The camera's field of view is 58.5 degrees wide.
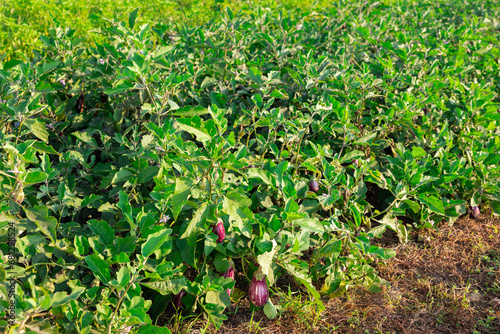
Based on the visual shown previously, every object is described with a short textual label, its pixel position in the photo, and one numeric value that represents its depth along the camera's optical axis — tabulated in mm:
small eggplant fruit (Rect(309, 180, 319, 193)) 2361
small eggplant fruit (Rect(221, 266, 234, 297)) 1981
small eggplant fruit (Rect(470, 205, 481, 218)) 2840
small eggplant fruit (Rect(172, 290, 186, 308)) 2012
